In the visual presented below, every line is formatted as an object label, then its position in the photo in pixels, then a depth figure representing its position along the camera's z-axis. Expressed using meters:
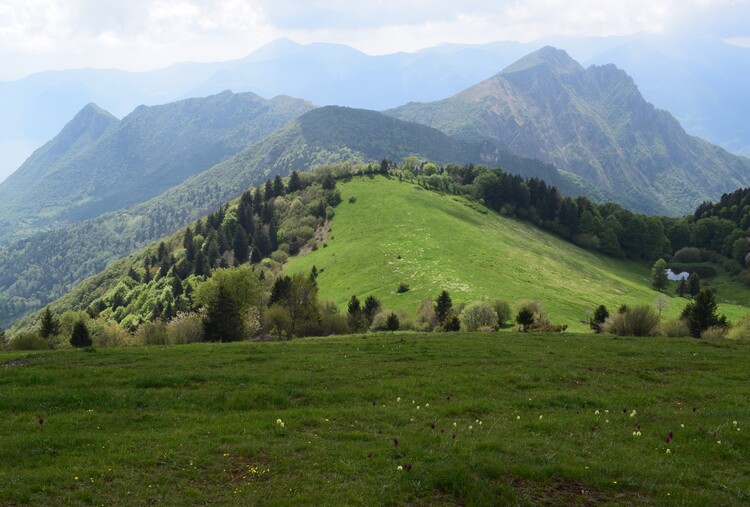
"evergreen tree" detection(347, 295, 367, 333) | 77.06
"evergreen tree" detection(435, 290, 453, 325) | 78.21
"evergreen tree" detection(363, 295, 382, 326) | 80.38
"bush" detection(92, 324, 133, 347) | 75.39
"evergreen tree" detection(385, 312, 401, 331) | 73.94
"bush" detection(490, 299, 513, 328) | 76.69
